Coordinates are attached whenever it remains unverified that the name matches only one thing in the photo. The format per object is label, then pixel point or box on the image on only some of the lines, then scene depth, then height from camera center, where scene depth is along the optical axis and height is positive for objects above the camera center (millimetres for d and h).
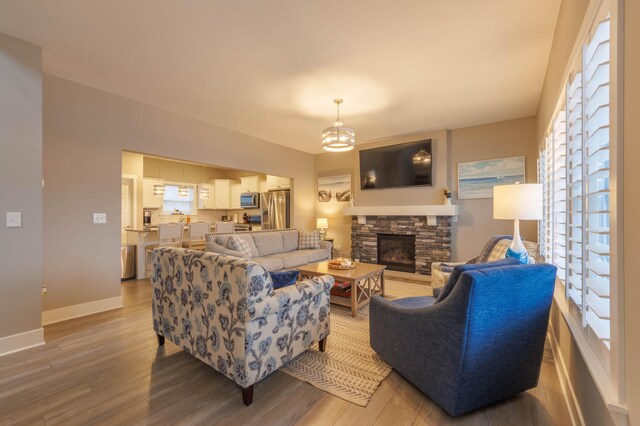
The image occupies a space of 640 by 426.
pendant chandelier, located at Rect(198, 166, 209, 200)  7941 +675
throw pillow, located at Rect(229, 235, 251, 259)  4210 -462
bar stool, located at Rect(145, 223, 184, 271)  4930 -377
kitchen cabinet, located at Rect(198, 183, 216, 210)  8247 +441
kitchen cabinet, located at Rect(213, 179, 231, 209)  8297 +645
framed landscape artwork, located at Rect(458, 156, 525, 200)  4566 +648
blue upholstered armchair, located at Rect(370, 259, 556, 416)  1505 -708
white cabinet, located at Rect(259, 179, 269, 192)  7510 +774
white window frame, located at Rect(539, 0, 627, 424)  933 -87
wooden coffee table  3246 -769
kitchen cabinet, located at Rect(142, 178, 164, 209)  6844 +475
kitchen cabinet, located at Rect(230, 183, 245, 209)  8234 +611
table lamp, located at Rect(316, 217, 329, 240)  6590 -253
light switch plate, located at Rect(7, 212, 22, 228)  2480 -31
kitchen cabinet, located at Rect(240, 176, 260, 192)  7719 +872
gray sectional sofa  4273 -603
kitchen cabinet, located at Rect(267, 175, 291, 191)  6937 +809
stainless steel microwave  7730 +410
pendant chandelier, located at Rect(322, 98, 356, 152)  3469 +961
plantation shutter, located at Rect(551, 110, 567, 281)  2166 +192
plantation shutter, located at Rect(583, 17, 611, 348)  1162 +172
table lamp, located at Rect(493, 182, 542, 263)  2314 +66
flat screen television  5273 +964
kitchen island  5082 -487
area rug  1943 -1202
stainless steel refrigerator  6715 +134
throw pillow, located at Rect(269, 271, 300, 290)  2119 -491
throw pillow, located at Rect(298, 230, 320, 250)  5605 -521
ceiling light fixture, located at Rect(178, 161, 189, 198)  7344 +607
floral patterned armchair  1754 -706
